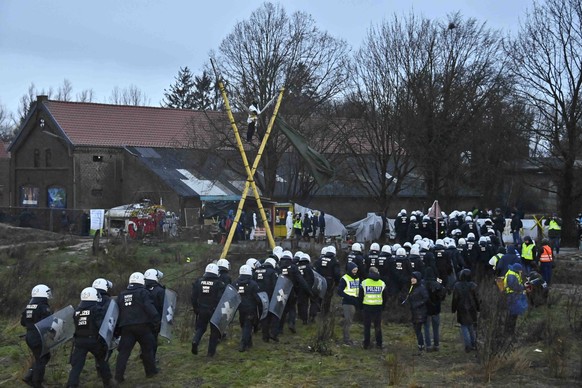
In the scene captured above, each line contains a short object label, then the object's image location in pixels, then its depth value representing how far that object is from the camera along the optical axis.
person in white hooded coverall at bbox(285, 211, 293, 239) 41.31
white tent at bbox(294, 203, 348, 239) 43.38
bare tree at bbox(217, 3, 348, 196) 45.06
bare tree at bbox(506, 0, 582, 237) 37.88
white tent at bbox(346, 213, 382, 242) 40.66
